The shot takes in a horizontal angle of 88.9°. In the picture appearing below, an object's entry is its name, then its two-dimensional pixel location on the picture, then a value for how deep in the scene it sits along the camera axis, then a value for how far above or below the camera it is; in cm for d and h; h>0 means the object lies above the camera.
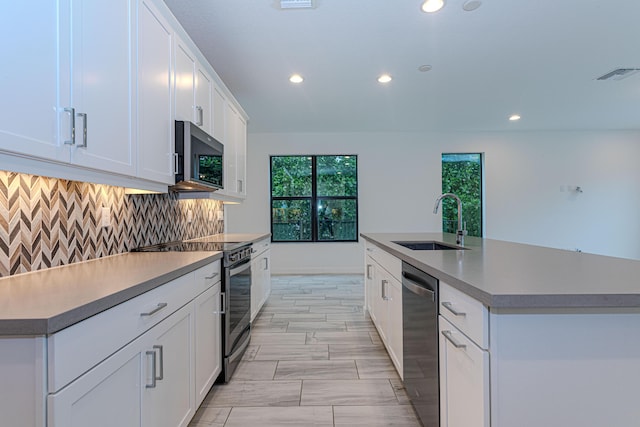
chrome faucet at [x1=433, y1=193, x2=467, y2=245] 248 -10
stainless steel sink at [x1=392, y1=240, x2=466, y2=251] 262 -22
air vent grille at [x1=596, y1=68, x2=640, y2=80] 357 +161
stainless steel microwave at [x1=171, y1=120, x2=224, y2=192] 210 +41
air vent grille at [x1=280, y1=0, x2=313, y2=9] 227 +150
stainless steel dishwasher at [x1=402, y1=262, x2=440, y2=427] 143 -62
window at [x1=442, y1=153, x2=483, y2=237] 631 +62
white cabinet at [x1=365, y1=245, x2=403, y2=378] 206 -61
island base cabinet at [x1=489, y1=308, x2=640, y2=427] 96 -45
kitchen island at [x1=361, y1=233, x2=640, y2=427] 94 -41
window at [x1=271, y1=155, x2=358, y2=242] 620 +37
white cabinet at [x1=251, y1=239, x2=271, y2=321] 314 -62
